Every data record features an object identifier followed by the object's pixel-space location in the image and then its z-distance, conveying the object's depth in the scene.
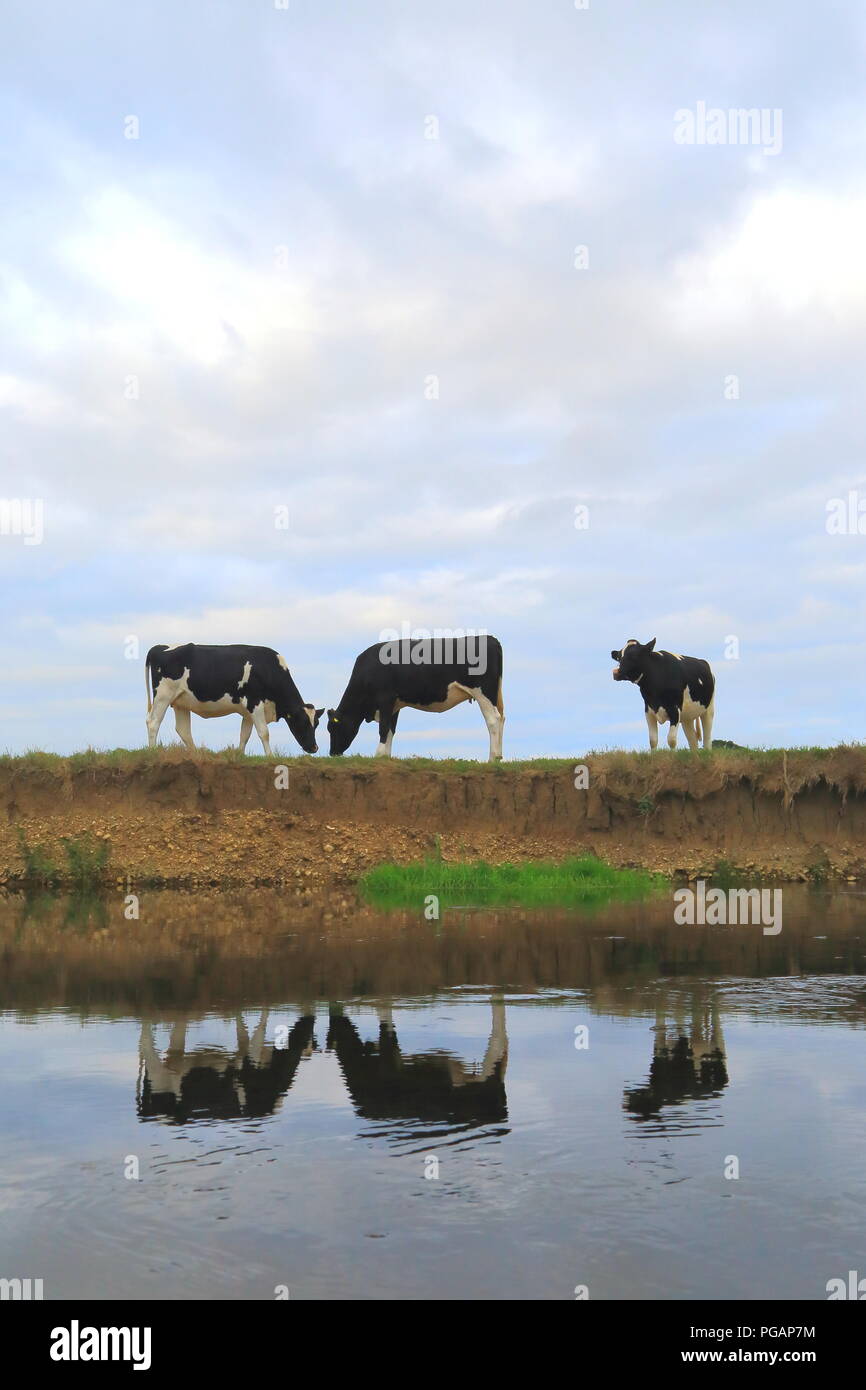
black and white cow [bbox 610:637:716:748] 30.08
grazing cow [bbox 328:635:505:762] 28.80
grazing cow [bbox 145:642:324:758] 28.69
